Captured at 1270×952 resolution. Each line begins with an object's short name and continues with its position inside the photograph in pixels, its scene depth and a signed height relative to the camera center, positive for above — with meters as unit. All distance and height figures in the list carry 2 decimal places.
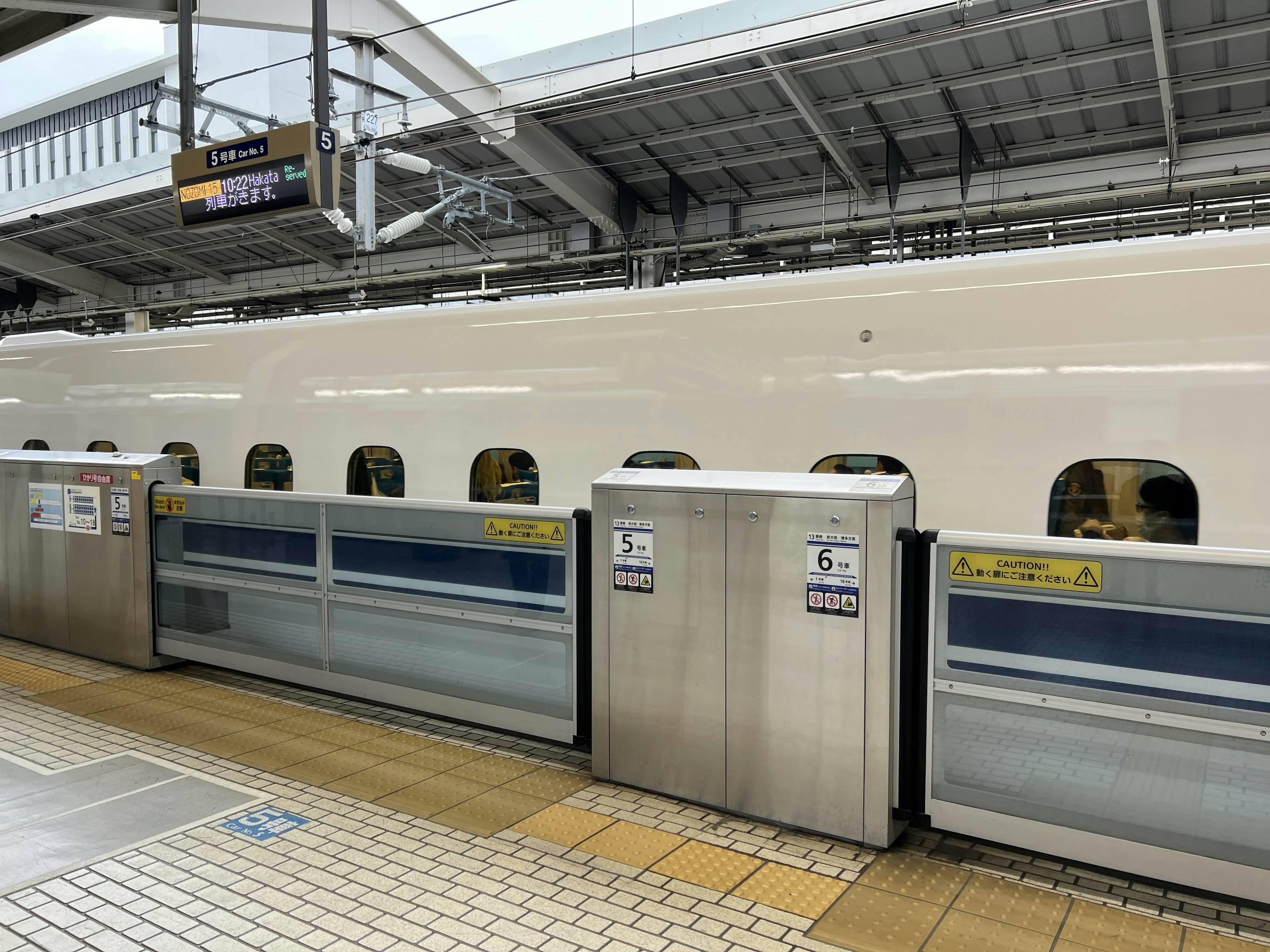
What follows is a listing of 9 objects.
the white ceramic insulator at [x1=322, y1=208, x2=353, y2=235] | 9.02 +2.52
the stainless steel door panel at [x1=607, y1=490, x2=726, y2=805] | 4.19 -0.95
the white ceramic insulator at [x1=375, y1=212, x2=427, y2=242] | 12.41 +2.95
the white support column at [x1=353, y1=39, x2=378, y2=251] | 10.49 +3.50
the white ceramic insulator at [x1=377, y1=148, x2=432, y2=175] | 11.32 +3.48
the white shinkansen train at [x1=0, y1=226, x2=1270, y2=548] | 4.61 +0.35
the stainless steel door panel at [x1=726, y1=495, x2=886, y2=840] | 3.83 -0.97
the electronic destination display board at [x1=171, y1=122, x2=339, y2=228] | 6.78 +2.03
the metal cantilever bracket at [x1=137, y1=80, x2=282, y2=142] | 10.75 +3.94
